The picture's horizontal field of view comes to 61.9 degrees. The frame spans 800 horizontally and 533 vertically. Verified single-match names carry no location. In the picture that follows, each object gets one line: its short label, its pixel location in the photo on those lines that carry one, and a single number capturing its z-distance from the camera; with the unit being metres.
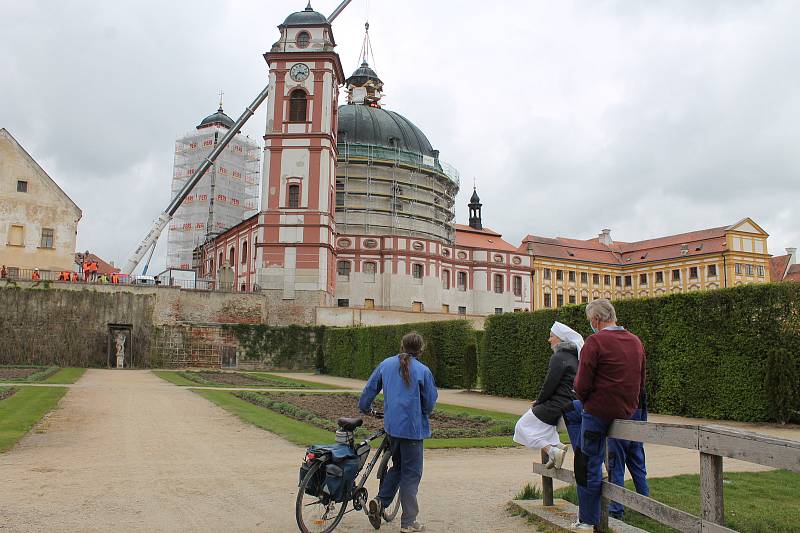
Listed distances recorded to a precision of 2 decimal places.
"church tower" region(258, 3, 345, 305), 47.22
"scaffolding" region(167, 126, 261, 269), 69.94
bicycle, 5.41
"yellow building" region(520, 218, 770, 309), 72.31
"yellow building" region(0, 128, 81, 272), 47.19
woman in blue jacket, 5.73
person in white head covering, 5.80
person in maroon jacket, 5.15
